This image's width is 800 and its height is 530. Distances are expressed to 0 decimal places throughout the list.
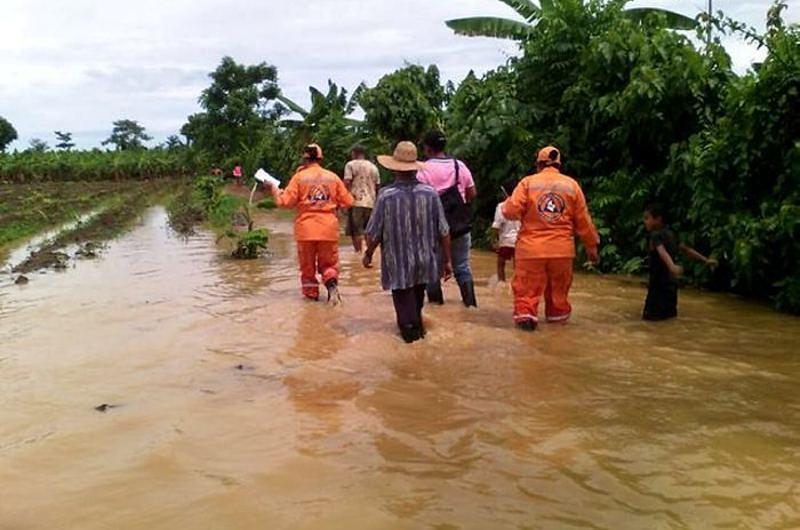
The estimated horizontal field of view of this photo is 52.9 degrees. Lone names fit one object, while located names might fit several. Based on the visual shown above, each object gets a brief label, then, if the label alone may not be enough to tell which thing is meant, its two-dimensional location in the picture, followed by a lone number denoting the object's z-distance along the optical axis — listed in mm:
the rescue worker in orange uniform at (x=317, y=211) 8461
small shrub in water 12867
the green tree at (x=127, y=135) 84731
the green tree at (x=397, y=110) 18188
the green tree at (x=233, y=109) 39875
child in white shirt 9156
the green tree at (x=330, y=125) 21766
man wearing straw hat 6391
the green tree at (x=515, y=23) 14414
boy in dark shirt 7346
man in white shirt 11797
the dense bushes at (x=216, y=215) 12938
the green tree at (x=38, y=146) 56562
